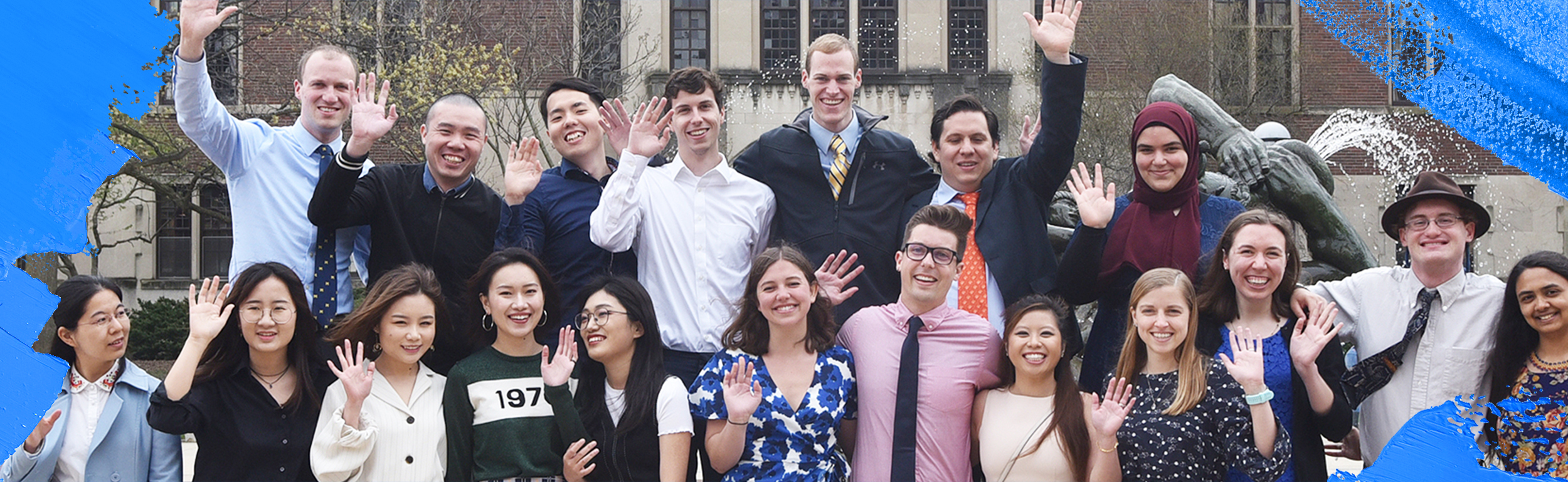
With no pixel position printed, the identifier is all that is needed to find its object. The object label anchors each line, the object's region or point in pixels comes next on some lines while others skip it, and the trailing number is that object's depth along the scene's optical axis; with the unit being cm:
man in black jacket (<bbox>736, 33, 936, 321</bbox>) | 467
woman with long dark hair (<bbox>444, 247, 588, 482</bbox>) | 406
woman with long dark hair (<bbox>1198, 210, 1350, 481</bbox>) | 379
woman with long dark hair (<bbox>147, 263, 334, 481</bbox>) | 399
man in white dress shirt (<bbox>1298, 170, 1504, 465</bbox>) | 390
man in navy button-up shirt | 470
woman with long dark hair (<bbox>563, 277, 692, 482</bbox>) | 408
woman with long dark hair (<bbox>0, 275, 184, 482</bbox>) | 412
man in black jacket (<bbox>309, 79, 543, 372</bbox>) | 452
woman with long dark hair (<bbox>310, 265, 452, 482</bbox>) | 398
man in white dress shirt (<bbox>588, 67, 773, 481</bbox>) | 448
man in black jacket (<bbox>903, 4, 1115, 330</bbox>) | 444
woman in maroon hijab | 431
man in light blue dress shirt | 449
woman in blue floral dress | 397
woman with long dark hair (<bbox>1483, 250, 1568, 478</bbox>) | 367
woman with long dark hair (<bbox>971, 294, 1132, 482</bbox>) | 382
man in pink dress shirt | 404
